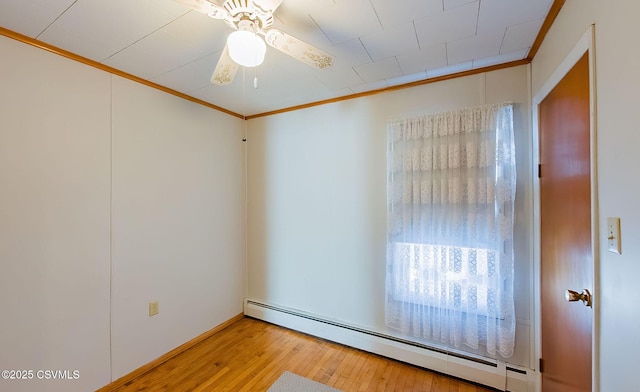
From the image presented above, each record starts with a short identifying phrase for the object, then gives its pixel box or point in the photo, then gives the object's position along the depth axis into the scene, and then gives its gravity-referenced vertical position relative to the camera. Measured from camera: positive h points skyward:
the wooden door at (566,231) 1.07 -0.18
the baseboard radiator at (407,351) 1.80 -1.27
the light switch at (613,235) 0.83 -0.14
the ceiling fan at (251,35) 1.11 +0.75
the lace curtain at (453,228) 1.78 -0.25
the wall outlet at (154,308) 2.12 -0.92
